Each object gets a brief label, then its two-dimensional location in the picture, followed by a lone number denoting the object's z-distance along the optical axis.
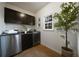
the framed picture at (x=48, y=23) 1.65
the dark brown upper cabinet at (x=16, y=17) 1.54
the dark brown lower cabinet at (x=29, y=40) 1.82
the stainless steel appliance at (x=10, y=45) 1.67
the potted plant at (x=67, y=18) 1.45
